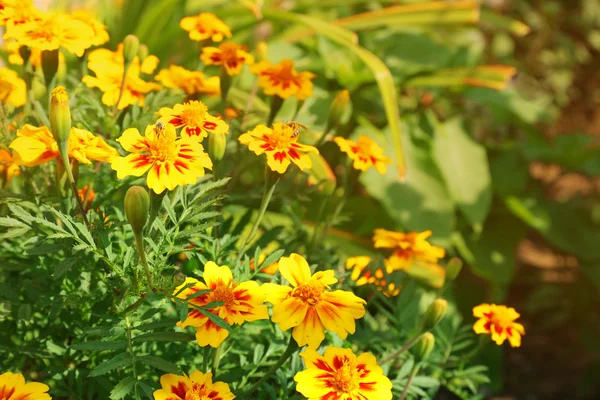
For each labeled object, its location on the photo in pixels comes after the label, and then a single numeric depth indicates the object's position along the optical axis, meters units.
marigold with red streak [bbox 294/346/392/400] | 0.92
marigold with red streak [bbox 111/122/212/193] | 0.93
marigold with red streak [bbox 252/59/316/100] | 1.07
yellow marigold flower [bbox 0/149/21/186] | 1.01
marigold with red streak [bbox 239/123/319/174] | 0.96
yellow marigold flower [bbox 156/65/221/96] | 1.09
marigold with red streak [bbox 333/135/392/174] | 1.05
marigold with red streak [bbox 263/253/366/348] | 0.93
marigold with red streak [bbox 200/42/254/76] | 1.07
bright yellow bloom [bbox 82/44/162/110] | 1.06
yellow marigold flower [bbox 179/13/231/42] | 1.09
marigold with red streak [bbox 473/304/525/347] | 1.01
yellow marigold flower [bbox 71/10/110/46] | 1.07
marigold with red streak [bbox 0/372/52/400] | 0.93
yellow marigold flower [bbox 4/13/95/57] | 1.01
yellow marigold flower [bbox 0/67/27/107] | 1.08
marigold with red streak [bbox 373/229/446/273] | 1.08
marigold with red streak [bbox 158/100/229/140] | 0.97
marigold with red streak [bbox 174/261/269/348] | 0.93
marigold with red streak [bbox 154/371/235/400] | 0.93
